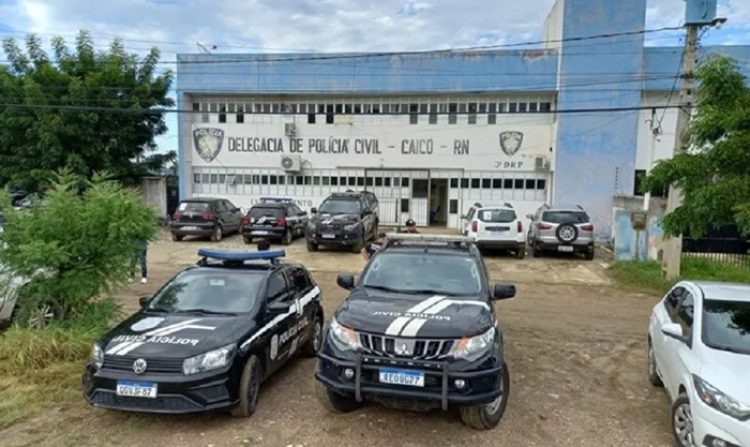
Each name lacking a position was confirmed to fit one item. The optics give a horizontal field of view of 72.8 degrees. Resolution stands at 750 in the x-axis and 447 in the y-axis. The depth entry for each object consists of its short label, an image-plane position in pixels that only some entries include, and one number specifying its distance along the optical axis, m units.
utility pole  11.64
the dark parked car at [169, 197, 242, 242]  17.91
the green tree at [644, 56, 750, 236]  6.48
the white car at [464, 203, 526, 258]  15.66
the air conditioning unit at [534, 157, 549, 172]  21.78
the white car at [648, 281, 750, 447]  3.79
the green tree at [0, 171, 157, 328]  6.52
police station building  20.16
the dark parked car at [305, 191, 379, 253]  15.96
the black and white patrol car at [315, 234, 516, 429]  4.26
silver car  15.41
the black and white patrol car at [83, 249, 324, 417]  4.45
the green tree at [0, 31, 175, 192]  19.34
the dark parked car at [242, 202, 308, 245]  17.45
